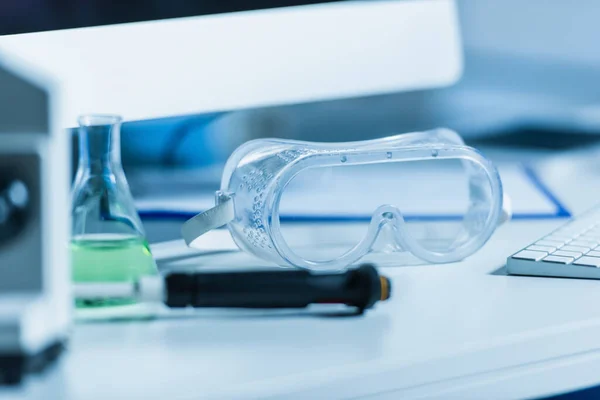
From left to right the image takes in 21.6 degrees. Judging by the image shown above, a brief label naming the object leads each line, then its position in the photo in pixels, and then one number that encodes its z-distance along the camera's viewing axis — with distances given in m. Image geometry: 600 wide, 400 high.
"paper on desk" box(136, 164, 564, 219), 1.27
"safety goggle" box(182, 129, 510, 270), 1.02
